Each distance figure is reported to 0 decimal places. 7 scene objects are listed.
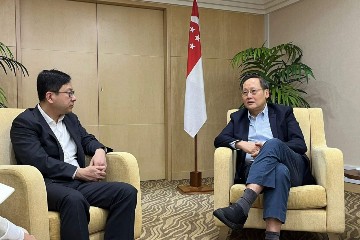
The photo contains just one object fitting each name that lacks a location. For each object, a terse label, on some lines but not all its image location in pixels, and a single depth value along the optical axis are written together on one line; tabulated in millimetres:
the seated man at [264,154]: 2014
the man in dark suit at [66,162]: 1693
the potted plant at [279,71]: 3850
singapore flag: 4008
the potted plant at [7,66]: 3231
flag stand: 3928
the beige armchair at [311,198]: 2127
